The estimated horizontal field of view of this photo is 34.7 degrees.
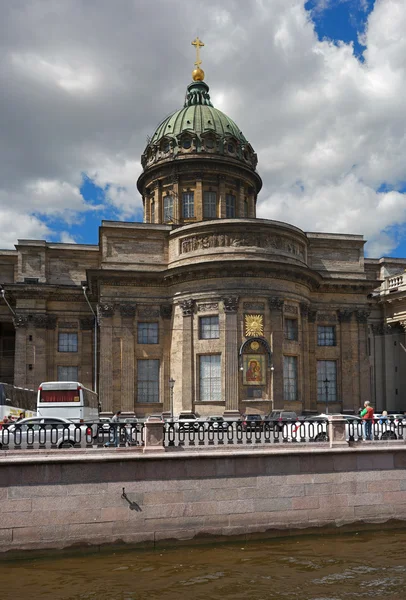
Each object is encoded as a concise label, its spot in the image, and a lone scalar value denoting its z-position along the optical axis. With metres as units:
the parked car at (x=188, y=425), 20.19
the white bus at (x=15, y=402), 29.69
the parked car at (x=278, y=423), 21.00
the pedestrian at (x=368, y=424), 21.67
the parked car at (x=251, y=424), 20.75
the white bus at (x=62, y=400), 32.28
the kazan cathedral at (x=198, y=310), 40.94
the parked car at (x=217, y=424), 20.19
